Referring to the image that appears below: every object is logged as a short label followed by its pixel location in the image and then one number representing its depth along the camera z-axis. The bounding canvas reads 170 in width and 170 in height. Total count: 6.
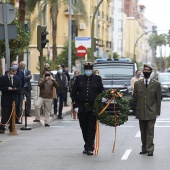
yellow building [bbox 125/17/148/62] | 123.75
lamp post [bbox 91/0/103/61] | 39.99
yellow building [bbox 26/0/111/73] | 64.75
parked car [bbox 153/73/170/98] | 43.75
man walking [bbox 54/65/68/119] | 26.84
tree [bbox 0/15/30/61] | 25.56
